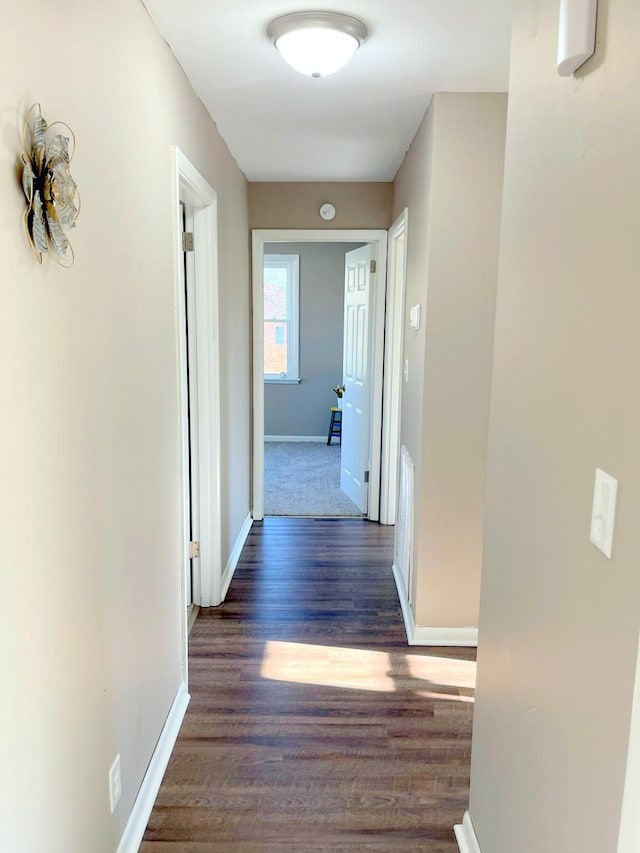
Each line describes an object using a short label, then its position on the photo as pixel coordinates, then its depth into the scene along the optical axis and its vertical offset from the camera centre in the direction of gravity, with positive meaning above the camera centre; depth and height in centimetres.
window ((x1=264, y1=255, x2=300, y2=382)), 746 +19
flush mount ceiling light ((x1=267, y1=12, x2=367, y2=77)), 194 +91
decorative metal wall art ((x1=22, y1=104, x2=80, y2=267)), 113 +25
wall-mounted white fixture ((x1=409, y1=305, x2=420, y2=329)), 305 +9
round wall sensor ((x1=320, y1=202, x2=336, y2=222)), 443 +84
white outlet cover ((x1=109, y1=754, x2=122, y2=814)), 164 -116
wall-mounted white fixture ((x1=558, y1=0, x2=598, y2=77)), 100 +48
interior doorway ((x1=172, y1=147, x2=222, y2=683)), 298 -27
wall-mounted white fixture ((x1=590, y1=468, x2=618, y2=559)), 93 -25
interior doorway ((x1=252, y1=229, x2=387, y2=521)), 449 +1
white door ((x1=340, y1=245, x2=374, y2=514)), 474 -33
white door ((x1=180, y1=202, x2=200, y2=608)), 299 -28
